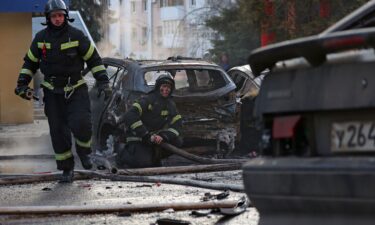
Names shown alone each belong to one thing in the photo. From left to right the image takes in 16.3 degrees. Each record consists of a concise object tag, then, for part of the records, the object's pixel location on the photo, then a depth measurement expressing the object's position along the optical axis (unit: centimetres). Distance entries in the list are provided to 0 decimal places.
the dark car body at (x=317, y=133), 588
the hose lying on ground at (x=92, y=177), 1227
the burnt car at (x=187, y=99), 1767
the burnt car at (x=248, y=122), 1860
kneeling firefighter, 1632
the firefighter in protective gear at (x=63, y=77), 1280
